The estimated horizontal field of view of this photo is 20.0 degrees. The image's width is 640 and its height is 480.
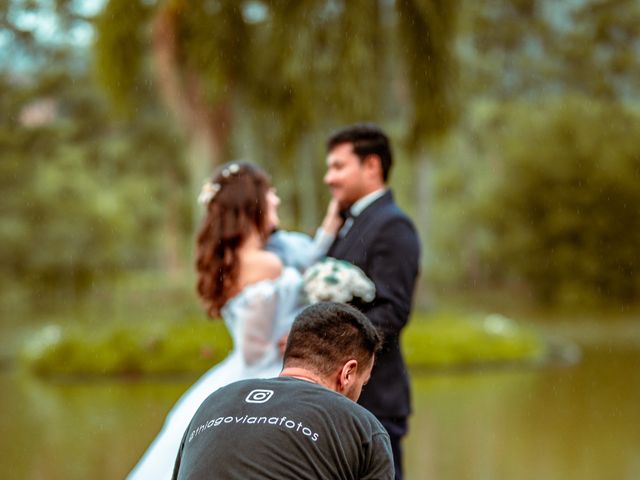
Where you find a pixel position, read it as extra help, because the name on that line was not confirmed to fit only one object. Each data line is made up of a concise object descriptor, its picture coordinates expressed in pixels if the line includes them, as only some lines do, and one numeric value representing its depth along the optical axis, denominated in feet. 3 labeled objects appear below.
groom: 22.14
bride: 23.74
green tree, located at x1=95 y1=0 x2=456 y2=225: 79.10
